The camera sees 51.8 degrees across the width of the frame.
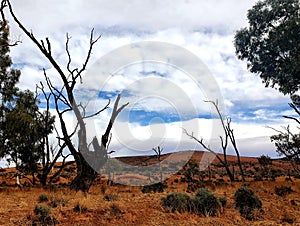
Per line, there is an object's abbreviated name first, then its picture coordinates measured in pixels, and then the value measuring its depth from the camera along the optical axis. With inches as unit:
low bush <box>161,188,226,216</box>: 386.6
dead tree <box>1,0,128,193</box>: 578.6
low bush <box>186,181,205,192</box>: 693.3
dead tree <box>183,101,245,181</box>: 1057.9
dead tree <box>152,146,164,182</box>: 1359.9
